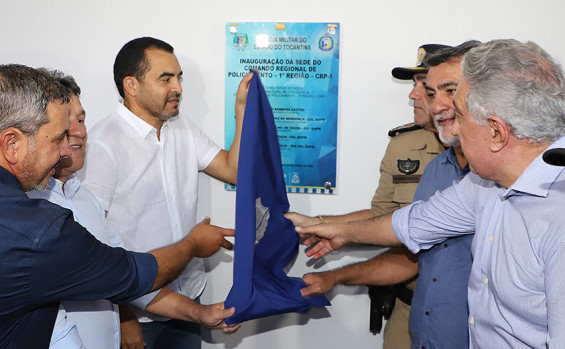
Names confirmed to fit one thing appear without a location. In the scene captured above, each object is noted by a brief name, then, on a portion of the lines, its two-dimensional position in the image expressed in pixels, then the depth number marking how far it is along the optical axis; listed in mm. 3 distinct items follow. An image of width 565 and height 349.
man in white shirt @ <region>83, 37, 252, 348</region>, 2176
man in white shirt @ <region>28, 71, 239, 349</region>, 1610
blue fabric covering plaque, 1716
